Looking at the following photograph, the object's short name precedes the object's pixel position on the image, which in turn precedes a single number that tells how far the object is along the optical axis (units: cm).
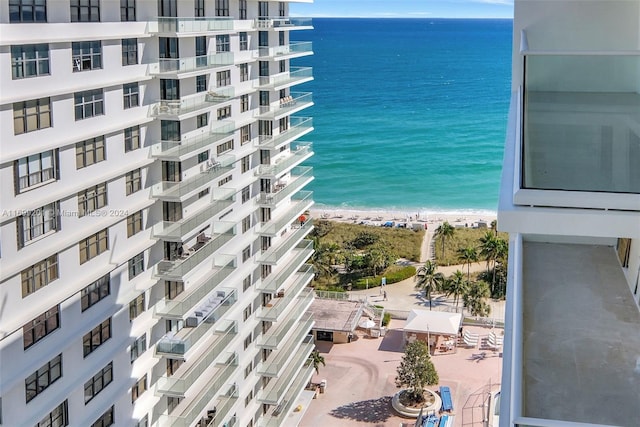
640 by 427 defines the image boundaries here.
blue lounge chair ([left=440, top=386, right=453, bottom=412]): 2966
